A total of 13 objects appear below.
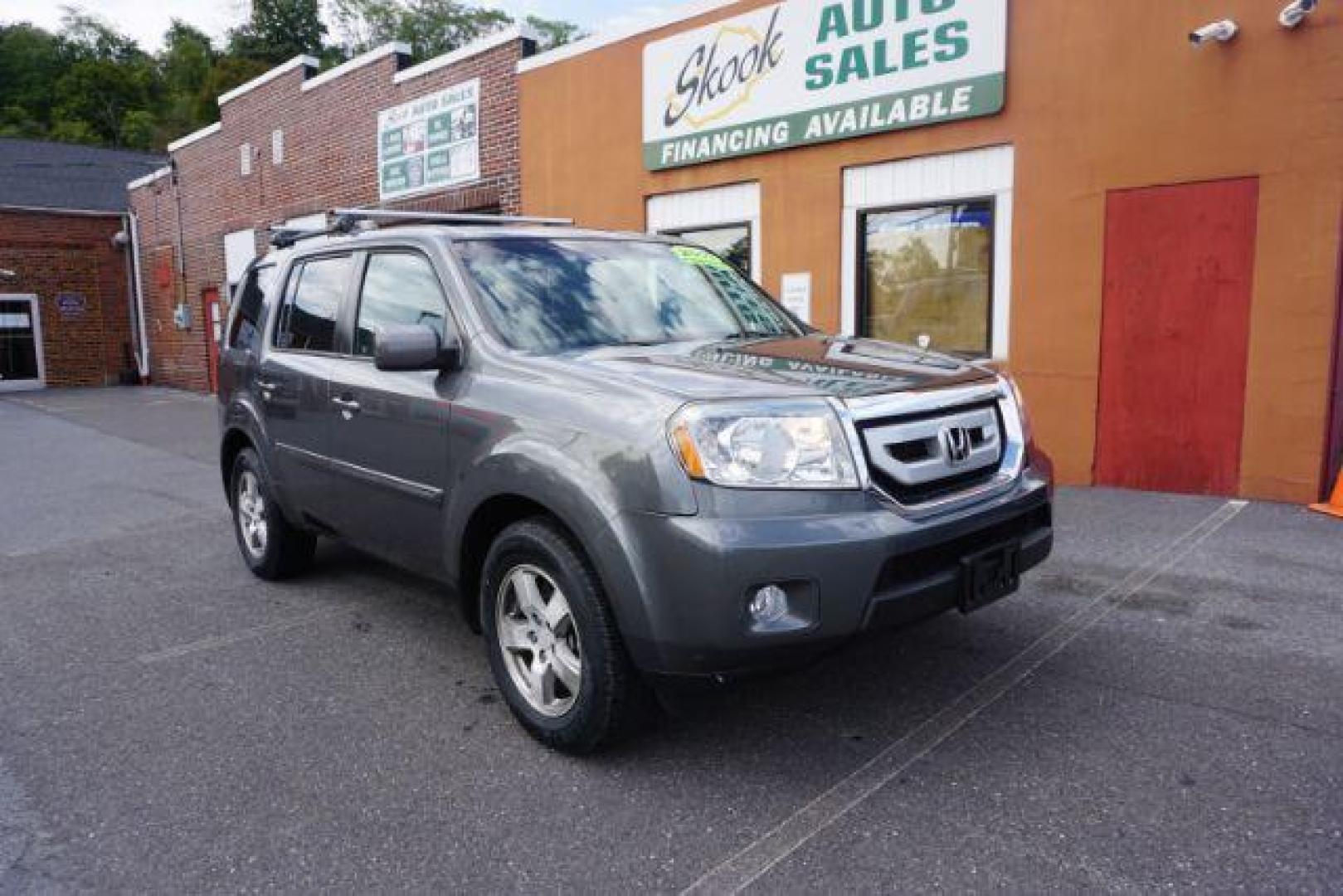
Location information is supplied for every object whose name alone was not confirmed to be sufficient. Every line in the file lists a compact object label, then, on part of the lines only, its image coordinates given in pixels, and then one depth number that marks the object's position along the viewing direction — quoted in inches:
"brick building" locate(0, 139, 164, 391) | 878.4
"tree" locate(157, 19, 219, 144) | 2101.3
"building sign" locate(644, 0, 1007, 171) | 306.2
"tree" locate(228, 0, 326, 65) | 2443.4
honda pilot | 111.7
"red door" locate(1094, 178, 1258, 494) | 269.1
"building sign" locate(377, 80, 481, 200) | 501.4
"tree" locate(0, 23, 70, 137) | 1902.1
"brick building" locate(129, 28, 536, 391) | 493.7
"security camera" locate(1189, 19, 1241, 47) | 257.9
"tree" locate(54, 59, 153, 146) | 2026.3
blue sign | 900.6
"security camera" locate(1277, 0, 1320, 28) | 244.7
